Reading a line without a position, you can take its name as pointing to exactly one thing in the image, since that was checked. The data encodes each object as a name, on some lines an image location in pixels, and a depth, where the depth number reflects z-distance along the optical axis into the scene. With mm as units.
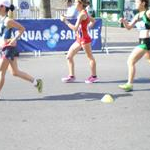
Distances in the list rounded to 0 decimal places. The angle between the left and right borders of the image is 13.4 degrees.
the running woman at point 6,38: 10104
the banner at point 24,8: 25915
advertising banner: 18370
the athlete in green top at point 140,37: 11302
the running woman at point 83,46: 12450
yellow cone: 10291
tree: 22747
